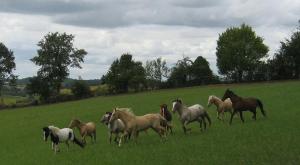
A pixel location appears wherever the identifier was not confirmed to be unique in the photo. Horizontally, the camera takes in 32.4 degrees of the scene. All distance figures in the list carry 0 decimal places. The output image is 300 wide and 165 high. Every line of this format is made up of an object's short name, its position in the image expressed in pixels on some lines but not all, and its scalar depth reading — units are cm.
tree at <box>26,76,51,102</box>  10019
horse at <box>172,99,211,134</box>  2630
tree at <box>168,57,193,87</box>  9696
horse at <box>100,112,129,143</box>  2528
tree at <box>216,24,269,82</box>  10088
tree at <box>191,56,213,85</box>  9671
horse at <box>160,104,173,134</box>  2761
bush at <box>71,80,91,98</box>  9498
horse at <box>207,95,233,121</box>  3225
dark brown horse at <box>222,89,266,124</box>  2931
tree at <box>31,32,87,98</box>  10819
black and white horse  2468
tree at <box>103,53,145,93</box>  9712
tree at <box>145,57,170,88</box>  11994
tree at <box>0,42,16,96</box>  11144
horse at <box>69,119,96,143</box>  2850
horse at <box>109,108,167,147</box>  2422
